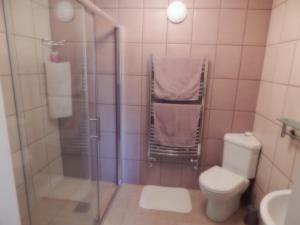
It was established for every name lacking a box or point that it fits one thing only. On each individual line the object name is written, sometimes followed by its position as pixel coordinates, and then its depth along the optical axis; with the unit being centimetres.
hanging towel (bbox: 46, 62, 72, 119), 178
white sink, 114
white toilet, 176
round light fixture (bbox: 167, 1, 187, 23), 192
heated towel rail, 205
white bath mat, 206
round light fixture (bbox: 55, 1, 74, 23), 173
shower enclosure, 133
